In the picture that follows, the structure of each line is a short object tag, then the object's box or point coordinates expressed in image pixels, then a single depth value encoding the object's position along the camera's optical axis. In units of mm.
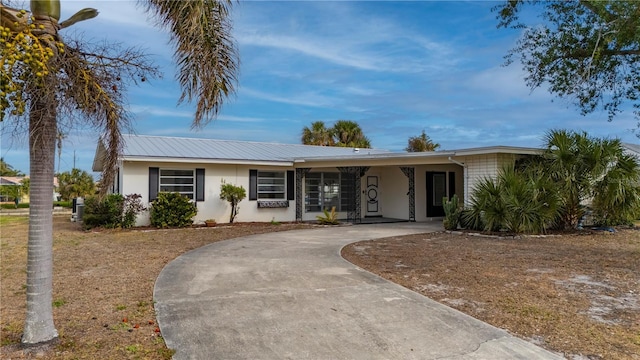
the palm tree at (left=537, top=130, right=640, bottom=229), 11672
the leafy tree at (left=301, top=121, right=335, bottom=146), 29438
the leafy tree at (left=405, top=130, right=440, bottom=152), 33188
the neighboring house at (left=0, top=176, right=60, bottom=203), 37056
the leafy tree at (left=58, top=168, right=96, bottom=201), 32625
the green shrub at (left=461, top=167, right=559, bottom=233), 11281
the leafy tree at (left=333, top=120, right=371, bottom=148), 29266
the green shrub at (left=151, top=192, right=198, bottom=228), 13562
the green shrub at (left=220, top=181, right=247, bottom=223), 14586
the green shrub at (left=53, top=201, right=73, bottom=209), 30992
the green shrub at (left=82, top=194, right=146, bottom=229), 13405
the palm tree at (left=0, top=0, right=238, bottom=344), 3090
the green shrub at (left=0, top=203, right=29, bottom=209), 32312
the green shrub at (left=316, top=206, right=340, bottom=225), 15430
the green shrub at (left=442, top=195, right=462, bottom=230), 12773
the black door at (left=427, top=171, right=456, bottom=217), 17438
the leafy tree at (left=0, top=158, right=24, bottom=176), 53606
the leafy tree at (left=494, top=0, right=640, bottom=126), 9672
